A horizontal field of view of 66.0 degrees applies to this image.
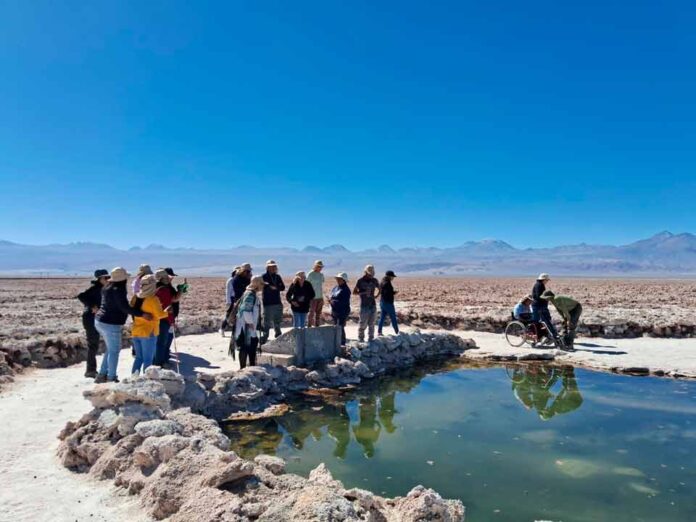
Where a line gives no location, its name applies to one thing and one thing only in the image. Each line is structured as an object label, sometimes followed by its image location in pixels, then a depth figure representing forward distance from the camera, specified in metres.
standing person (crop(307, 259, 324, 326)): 11.87
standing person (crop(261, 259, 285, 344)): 10.92
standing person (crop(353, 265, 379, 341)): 11.96
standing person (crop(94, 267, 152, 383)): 7.73
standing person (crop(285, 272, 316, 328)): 10.91
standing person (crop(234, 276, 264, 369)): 9.03
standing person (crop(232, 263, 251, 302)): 10.82
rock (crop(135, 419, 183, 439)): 5.64
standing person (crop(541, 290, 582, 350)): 13.37
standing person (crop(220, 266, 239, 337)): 10.98
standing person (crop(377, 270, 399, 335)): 12.48
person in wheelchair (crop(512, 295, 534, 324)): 14.12
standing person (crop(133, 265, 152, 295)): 9.23
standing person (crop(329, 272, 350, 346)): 11.97
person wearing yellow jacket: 7.74
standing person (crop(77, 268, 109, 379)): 8.62
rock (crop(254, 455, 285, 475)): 5.34
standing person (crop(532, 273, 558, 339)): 13.47
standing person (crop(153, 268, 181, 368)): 9.11
